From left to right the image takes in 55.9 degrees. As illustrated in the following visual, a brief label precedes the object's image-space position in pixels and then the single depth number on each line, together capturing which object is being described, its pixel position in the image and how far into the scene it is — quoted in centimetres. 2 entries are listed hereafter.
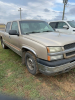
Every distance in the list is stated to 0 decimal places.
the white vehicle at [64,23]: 532
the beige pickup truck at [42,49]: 177
